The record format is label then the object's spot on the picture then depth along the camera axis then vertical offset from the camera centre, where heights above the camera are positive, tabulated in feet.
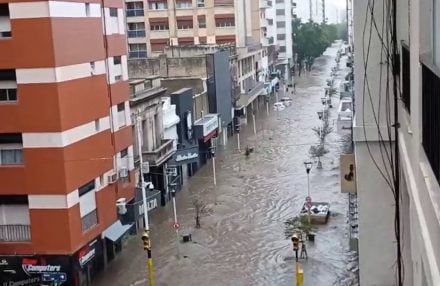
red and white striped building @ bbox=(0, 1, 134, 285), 60.03 -9.14
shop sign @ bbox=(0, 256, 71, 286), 60.95 -19.44
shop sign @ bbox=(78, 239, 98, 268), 62.69 -19.12
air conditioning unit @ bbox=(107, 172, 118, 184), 71.41 -14.06
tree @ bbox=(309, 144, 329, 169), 117.50 -21.28
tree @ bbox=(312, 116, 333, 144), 134.41 -20.57
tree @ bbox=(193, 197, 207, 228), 83.61 -21.86
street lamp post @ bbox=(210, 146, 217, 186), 108.27 -20.72
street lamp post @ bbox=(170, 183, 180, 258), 73.68 -21.41
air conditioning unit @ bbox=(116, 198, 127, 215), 73.36 -17.32
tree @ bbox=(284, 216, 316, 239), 73.50 -20.80
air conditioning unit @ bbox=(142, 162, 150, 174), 79.41 -14.66
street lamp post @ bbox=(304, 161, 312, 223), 78.36 -19.69
